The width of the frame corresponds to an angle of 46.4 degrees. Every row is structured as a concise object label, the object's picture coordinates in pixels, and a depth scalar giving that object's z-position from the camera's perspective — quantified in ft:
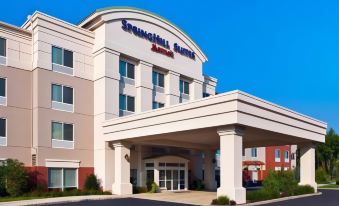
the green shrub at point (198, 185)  121.59
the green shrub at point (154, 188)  103.14
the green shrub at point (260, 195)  77.96
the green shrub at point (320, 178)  166.67
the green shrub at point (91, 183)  96.19
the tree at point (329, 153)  211.61
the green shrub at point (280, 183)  87.25
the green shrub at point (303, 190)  95.22
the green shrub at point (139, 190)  100.92
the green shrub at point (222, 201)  71.05
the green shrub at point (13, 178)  83.76
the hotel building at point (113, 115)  78.02
